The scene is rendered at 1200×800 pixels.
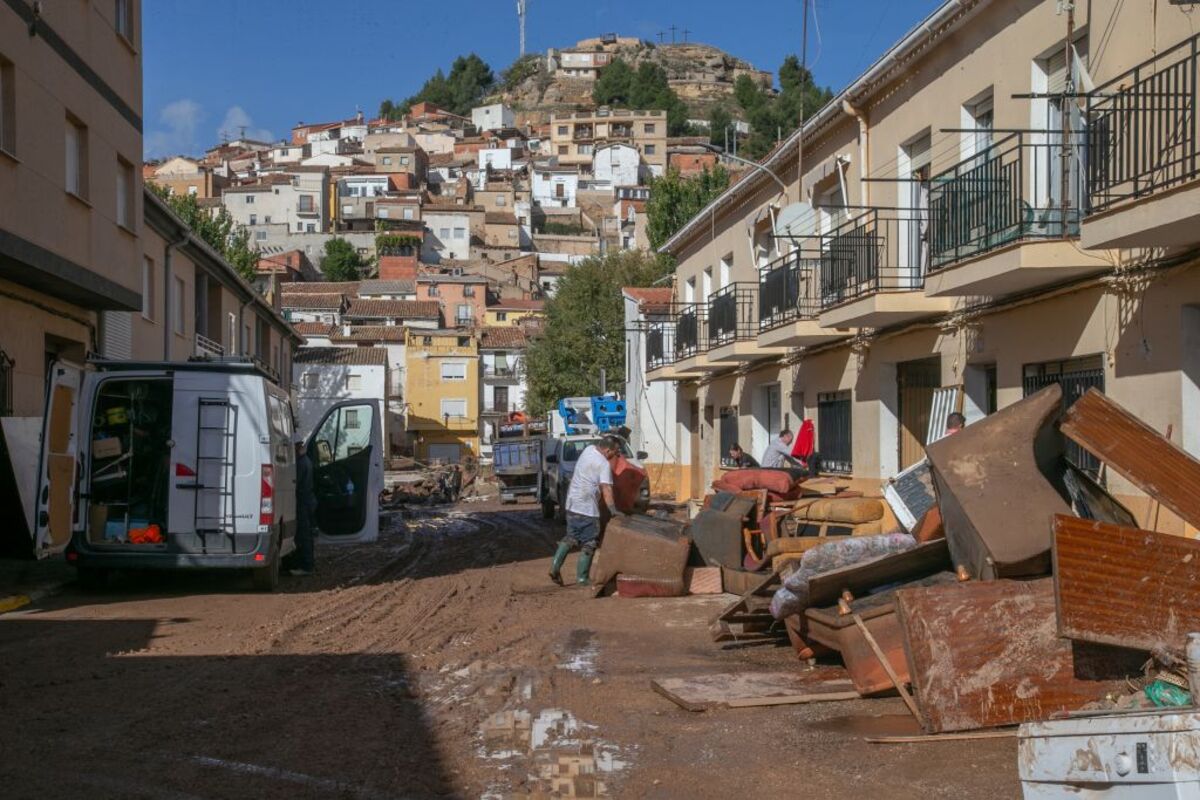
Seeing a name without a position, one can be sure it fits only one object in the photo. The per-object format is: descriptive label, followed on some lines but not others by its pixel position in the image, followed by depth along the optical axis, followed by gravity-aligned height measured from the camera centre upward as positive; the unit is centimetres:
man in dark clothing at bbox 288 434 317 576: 1481 -111
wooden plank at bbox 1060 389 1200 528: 664 -7
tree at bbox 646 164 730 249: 5212 +1049
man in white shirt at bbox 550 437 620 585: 1310 -75
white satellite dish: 1900 +361
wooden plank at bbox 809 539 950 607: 805 -93
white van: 1206 -47
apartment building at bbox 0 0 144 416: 1349 +322
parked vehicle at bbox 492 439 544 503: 3647 -104
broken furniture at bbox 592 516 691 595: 1264 -127
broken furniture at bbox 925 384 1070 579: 702 -30
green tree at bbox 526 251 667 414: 4634 +443
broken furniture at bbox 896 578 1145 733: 649 -123
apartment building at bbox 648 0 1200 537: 934 +211
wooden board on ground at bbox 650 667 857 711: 741 -166
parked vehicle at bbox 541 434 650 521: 2555 -76
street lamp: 2084 +472
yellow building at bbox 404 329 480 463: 6569 +270
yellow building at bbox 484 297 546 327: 7738 +793
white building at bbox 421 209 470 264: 9469 +1618
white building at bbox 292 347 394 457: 5621 +269
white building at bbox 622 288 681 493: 3222 +117
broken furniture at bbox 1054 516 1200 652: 603 -75
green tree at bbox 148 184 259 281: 4688 +812
